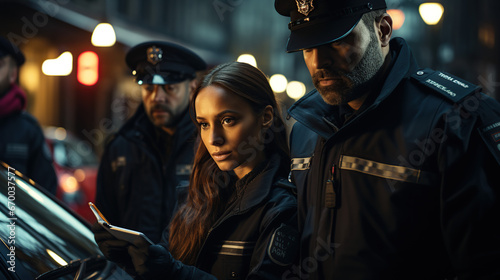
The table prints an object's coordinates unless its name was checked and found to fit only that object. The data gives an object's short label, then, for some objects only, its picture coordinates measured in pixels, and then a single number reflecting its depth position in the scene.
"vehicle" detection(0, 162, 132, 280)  2.13
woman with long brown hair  2.21
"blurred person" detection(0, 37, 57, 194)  4.29
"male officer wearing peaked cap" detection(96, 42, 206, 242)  3.95
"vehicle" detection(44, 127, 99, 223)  7.89
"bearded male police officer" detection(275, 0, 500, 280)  1.79
